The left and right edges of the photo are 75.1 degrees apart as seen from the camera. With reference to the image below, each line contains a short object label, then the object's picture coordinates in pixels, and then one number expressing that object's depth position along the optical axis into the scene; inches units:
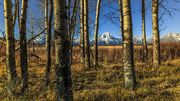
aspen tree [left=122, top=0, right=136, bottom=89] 123.7
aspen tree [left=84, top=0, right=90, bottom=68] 221.6
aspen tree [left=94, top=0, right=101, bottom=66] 241.0
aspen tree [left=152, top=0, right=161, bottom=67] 196.7
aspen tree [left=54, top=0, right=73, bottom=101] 76.7
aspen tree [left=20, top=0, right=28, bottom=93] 126.7
